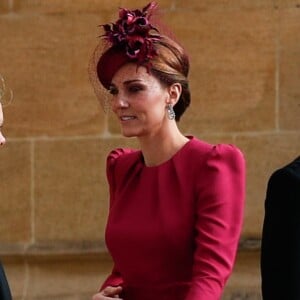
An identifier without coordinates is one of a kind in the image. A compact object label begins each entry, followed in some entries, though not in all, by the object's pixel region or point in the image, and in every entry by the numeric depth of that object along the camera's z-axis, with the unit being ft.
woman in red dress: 21.43
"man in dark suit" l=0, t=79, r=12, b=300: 21.81
